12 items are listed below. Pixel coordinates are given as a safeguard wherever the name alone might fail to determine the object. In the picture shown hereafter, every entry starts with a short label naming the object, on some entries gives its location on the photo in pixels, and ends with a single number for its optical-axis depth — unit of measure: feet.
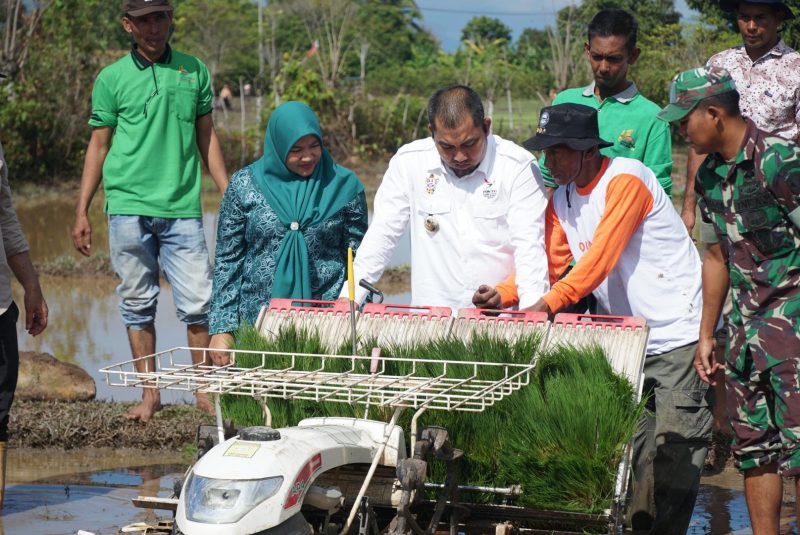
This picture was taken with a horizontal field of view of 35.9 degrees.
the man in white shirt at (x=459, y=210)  16.85
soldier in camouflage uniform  14.12
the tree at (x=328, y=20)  83.97
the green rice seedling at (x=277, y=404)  15.01
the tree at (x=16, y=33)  71.82
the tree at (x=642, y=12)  85.81
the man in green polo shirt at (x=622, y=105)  19.88
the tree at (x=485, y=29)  200.54
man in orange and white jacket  16.66
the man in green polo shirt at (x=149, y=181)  23.27
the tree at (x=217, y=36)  122.11
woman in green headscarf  19.63
